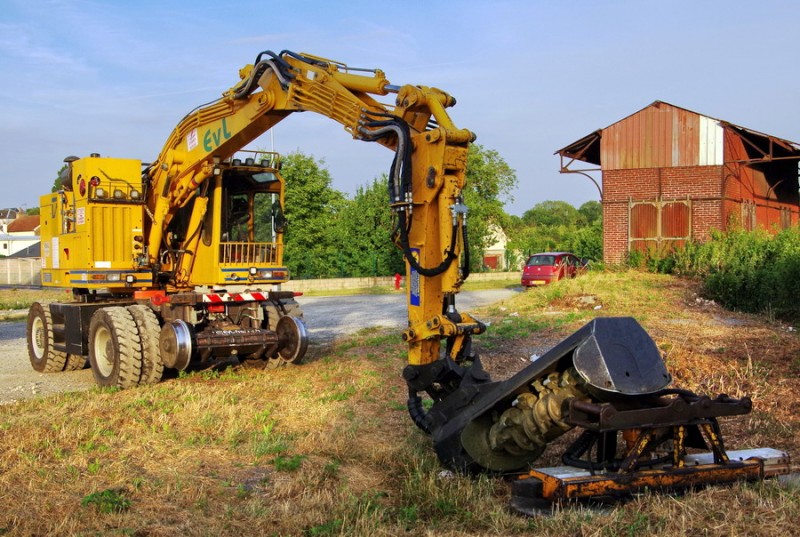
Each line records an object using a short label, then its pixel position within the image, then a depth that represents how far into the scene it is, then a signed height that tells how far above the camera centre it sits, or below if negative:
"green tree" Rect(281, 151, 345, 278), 35.78 +2.36
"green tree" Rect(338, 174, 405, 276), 36.34 +1.08
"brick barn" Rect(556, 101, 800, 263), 24.50 +2.87
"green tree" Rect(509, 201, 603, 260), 36.59 +3.61
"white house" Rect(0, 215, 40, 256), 79.06 +3.75
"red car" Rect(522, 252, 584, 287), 27.89 -0.12
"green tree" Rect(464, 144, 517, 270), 65.31 +7.11
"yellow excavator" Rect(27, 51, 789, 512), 5.02 -0.42
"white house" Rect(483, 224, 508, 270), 58.96 +0.75
